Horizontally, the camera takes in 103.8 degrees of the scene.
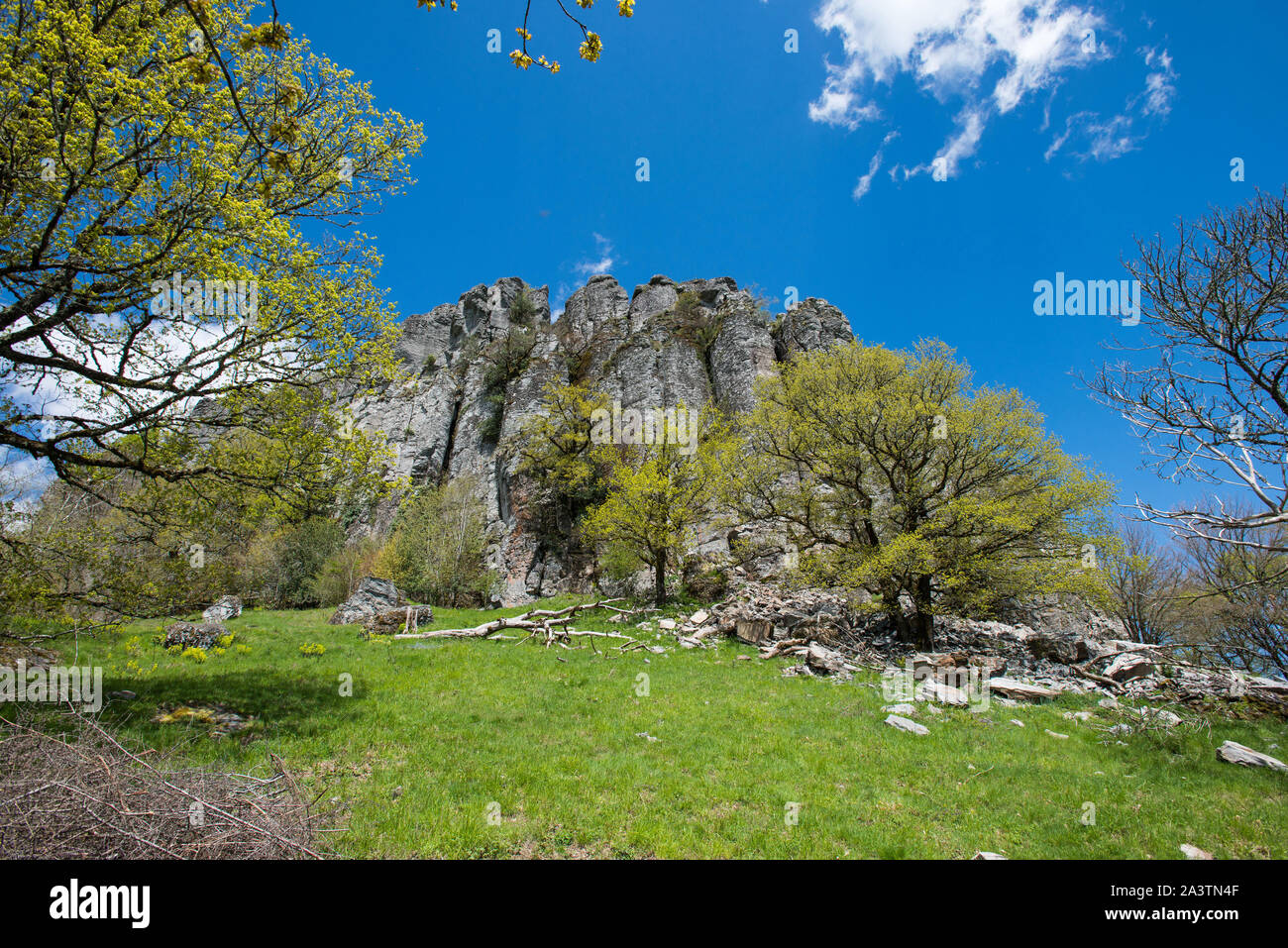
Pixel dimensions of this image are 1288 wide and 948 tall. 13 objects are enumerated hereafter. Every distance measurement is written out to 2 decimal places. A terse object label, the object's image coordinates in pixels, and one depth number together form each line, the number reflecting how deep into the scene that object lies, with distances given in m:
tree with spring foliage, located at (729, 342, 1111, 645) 14.73
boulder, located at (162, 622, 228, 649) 13.08
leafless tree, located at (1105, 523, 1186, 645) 23.61
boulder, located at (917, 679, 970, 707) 10.88
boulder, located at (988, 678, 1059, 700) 11.64
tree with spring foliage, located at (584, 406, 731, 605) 21.73
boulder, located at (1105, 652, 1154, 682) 12.74
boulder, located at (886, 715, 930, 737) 9.21
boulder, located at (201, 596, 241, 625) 19.58
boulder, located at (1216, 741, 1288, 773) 7.70
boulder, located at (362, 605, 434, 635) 17.42
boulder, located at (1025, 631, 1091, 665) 14.59
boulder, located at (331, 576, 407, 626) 19.39
